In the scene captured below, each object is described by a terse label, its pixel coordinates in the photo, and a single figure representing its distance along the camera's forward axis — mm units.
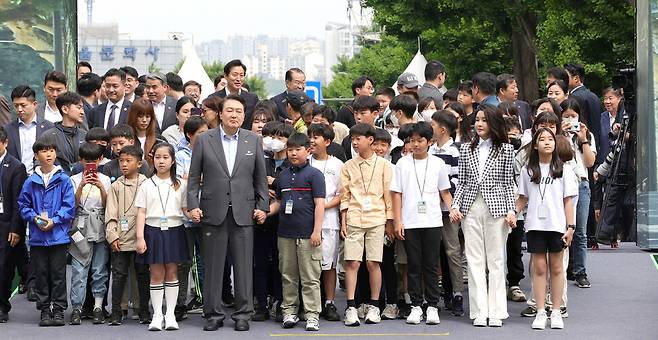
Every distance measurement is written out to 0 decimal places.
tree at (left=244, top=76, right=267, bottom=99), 120500
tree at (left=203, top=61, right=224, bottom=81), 111000
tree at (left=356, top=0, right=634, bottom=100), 26234
